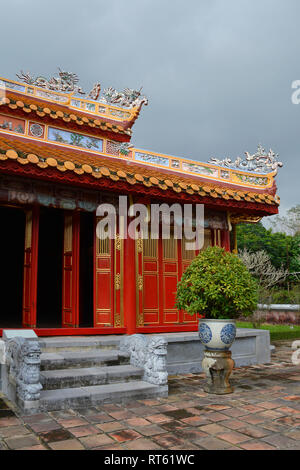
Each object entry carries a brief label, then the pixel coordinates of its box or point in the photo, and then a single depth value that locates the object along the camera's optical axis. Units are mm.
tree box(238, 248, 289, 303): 24188
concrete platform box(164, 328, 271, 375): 6594
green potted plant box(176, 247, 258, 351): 5164
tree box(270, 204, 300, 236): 35738
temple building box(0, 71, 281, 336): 6266
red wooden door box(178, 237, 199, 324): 8016
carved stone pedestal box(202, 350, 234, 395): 5172
